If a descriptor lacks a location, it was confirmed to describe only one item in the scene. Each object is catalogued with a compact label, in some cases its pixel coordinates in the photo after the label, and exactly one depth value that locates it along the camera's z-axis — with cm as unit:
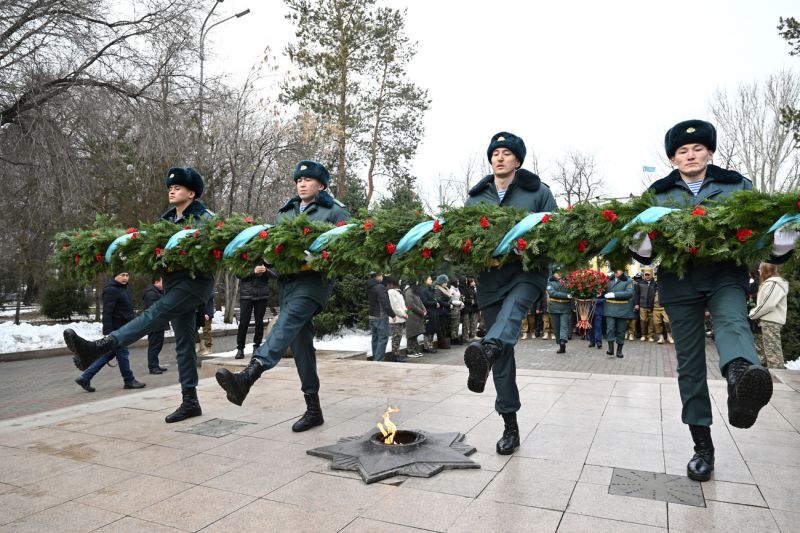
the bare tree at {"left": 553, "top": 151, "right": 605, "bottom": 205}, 4350
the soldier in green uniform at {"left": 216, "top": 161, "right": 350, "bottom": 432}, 418
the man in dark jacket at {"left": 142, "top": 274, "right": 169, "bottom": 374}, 1082
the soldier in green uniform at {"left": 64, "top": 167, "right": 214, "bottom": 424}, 469
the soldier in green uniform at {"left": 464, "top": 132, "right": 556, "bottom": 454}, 370
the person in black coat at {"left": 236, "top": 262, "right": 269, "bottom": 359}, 1071
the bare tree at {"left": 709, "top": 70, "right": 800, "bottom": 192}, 2775
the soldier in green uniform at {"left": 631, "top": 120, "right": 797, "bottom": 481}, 306
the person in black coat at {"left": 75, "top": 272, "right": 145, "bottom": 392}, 869
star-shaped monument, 356
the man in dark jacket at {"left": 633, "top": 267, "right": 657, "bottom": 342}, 1517
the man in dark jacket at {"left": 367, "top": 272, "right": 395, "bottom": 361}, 1088
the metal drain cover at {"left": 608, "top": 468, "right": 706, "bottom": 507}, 310
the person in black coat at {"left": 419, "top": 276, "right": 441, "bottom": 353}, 1351
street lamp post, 1346
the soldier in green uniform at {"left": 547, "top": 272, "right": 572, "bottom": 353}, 1342
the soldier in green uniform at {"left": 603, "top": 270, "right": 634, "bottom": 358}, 1201
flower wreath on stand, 1288
